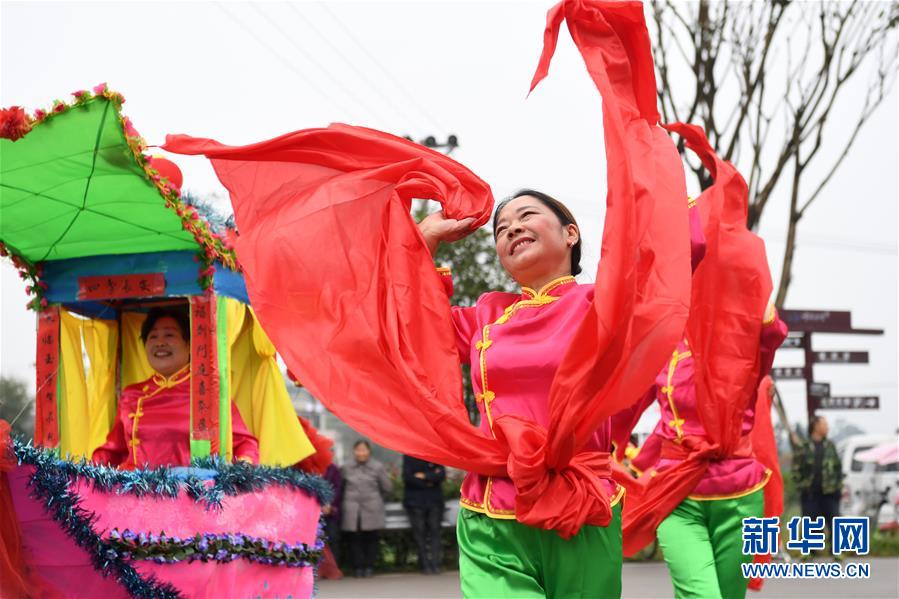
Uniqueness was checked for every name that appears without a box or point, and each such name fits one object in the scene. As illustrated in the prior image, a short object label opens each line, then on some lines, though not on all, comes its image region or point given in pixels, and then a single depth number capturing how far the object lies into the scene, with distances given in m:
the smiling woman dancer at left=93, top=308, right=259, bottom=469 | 6.45
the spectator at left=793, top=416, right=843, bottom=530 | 13.30
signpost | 15.24
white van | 14.93
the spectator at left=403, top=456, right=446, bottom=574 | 11.35
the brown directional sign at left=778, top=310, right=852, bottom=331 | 15.30
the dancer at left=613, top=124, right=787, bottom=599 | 5.23
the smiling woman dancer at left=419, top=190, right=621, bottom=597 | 3.36
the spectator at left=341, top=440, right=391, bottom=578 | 11.16
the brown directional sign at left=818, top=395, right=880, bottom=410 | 16.00
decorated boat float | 5.06
